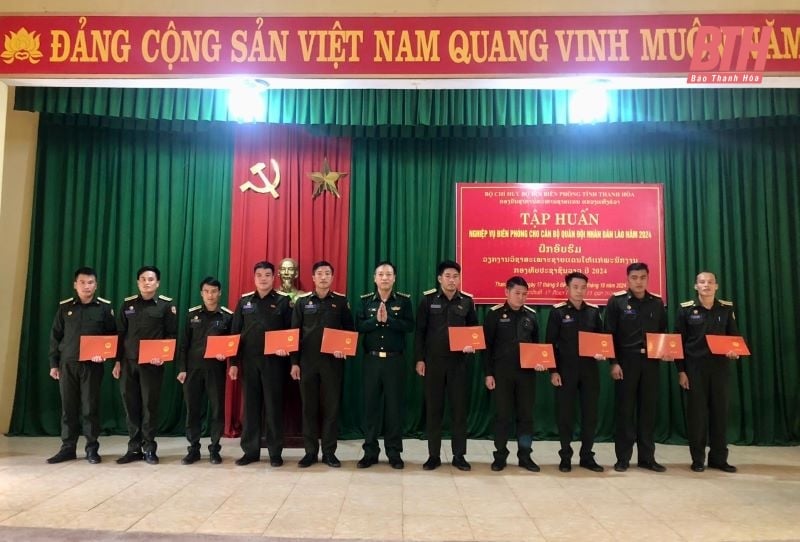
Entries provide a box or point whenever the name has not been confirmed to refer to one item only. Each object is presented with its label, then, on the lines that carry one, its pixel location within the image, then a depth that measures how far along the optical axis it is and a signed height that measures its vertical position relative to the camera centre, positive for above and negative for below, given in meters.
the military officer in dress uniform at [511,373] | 4.08 -0.52
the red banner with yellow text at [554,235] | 5.36 +0.73
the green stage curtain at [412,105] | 5.01 +1.90
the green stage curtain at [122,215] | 5.39 +0.91
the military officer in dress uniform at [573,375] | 4.14 -0.53
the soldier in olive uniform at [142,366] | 4.22 -0.52
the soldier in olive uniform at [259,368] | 4.16 -0.52
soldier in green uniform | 4.09 -0.48
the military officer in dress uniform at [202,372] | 4.20 -0.56
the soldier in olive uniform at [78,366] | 4.22 -0.52
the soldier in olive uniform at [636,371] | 4.16 -0.50
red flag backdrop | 5.36 +0.96
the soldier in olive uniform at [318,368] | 4.13 -0.51
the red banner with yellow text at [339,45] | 3.92 +1.94
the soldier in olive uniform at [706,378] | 4.18 -0.56
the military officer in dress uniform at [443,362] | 4.09 -0.44
